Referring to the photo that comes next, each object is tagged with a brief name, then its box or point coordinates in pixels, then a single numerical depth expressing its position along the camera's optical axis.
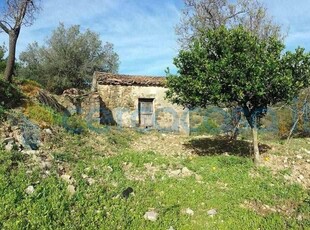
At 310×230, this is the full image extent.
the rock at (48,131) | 8.02
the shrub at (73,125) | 9.25
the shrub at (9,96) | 8.86
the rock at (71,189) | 5.21
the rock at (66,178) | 5.59
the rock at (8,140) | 6.33
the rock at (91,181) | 5.82
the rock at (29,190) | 4.86
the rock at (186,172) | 6.93
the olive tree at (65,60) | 19.40
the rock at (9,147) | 6.08
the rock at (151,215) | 4.97
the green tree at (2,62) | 12.71
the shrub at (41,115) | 8.64
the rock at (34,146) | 6.84
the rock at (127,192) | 5.58
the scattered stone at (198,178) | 6.66
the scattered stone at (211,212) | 5.16
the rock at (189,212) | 5.21
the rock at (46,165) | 5.87
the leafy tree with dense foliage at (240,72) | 7.44
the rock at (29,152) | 6.26
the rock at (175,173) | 6.84
